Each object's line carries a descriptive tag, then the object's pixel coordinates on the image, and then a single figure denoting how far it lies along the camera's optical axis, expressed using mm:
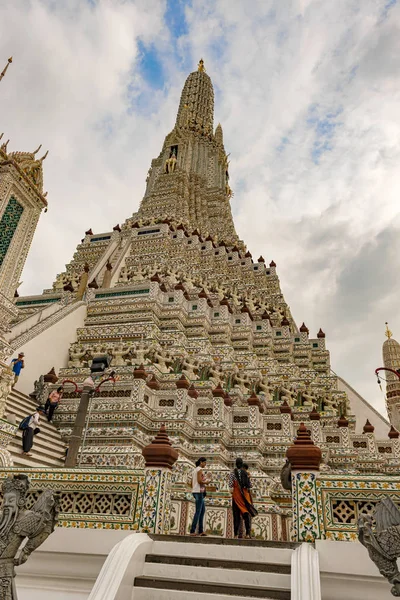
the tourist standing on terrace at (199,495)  6414
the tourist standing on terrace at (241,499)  6387
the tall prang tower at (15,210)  10555
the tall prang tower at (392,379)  28156
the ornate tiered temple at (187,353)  11539
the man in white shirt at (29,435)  9422
